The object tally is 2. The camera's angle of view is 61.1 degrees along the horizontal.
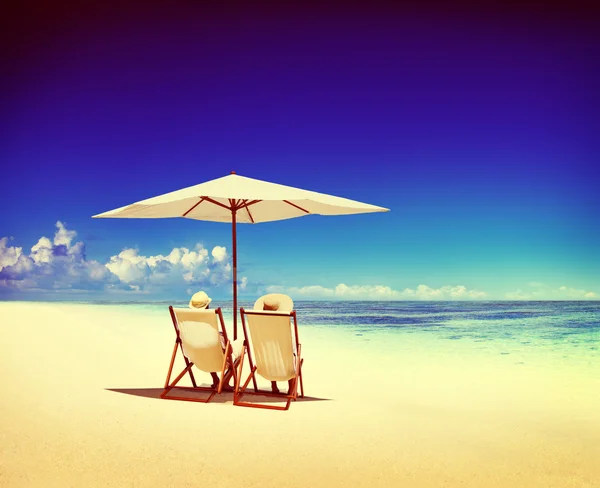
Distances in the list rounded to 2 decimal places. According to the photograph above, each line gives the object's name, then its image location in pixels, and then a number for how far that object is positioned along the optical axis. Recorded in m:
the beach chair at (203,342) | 4.57
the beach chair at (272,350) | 4.50
